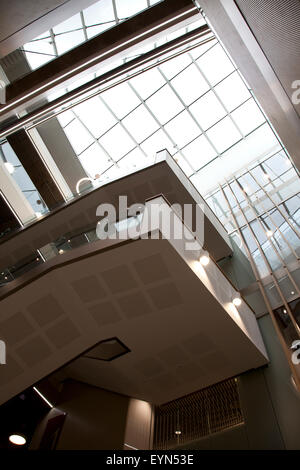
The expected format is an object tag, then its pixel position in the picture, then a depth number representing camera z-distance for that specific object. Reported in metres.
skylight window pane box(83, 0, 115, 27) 11.70
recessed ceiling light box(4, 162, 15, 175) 15.64
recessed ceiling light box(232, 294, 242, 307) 8.93
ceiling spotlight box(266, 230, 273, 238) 12.80
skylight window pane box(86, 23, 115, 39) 12.11
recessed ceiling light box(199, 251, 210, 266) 8.23
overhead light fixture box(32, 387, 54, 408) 10.02
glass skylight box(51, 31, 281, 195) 21.62
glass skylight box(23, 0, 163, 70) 12.06
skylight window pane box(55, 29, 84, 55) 12.15
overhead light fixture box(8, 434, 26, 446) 9.02
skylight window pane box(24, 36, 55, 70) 12.20
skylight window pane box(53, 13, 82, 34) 12.23
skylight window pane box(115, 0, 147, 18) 10.99
